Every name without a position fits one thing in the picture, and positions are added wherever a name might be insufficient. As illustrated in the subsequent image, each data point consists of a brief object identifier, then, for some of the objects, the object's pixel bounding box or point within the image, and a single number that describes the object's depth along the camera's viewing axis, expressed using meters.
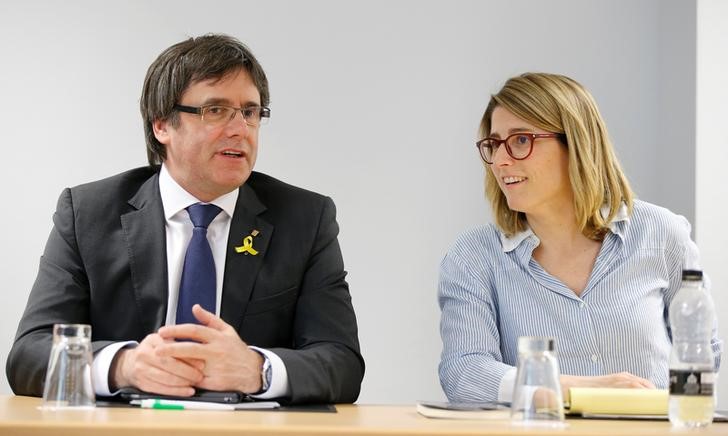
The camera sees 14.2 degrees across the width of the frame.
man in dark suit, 4.06
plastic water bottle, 3.54
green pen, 3.64
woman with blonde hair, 4.15
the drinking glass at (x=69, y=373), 3.60
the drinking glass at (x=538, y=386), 3.52
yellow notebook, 3.67
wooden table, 3.41
